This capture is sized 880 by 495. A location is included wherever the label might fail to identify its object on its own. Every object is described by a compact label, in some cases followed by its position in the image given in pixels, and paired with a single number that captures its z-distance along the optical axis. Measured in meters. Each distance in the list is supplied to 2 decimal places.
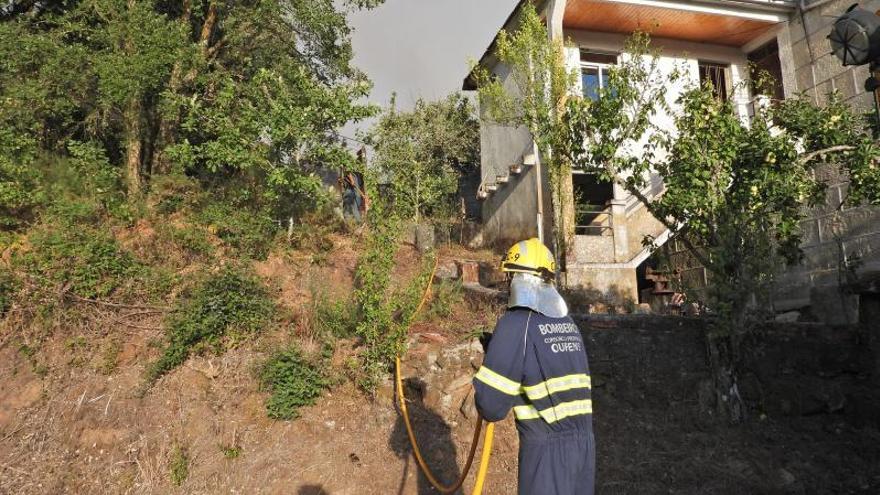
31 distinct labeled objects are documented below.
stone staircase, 12.57
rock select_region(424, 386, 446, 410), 6.35
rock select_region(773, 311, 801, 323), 9.65
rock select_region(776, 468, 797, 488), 5.61
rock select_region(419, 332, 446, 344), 7.22
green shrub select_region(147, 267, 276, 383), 6.64
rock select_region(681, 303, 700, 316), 8.04
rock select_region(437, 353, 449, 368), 6.67
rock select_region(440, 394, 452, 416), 6.31
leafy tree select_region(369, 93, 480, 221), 13.41
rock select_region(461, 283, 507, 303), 8.60
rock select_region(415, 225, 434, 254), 11.54
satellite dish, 4.23
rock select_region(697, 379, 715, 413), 6.81
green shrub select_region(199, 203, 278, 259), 8.86
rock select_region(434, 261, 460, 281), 10.28
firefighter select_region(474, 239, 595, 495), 3.00
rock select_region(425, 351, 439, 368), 6.69
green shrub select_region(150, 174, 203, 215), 9.45
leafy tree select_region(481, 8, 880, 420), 6.42
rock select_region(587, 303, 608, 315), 10.02
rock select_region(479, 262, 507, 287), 10.97
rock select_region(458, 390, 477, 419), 6.23
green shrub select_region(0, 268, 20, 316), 6.75
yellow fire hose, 3.28
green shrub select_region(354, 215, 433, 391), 6.47
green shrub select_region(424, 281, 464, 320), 7.89
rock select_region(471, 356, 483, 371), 6.67
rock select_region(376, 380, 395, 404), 6.45
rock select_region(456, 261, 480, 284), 10.77
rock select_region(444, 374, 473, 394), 6.45
